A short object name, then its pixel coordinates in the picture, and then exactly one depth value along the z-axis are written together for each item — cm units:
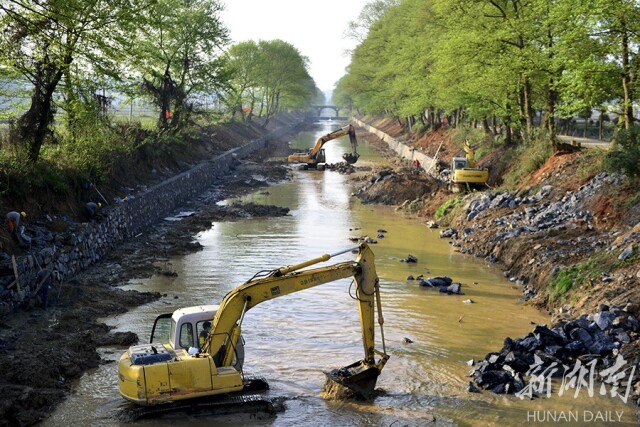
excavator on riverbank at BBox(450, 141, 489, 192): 3684
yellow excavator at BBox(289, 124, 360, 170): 5922
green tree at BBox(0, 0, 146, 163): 2386
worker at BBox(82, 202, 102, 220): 2662
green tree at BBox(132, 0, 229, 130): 4725
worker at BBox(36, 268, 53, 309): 1978
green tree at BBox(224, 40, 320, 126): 8812
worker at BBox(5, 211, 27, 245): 2081
